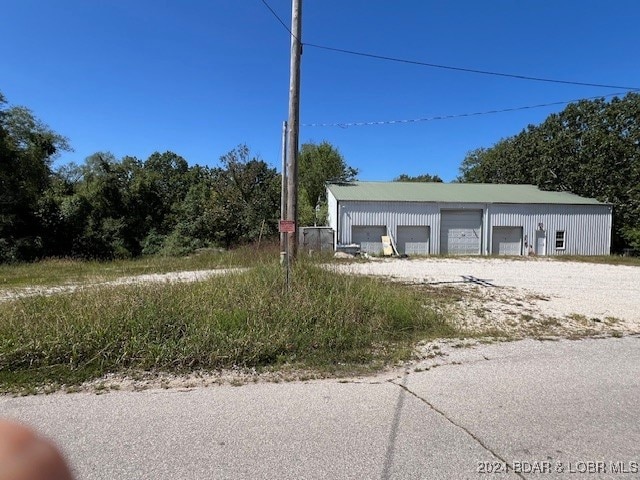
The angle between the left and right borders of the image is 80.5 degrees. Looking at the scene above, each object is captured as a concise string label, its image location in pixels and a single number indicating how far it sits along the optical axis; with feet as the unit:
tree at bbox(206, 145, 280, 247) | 97.09
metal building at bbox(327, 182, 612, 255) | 84.02
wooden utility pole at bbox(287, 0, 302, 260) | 25.53
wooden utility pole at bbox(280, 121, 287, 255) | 48.49
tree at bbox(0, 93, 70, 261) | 66.90
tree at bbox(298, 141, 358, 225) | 139.95
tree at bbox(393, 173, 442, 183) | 226.60
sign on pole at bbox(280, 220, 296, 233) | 22.89
